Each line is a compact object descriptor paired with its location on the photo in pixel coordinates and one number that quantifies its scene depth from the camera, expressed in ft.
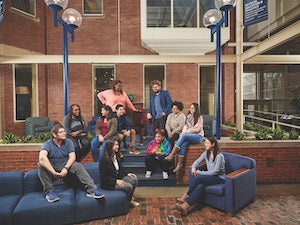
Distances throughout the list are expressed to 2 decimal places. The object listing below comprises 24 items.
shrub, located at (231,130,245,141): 17.76
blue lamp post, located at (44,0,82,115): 17.44
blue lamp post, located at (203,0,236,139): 17.52
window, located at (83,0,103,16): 33.09
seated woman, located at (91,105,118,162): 16.08
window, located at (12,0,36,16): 29.78
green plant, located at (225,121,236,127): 30.01
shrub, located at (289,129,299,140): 17.80
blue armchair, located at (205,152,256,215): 12.78
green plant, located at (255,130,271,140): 17.74
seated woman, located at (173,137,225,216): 13.10
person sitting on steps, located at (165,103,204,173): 16.14
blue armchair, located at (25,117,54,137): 29.22
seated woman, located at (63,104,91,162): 16.02
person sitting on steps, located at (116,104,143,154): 17.04
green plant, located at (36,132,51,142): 17.78
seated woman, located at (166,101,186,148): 17.15
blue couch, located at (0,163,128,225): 11.35
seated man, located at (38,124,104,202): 12.67
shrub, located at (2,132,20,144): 17.21
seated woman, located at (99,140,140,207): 13.01
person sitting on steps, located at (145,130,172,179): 16.25
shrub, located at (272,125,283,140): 17.80
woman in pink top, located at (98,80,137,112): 17.97
